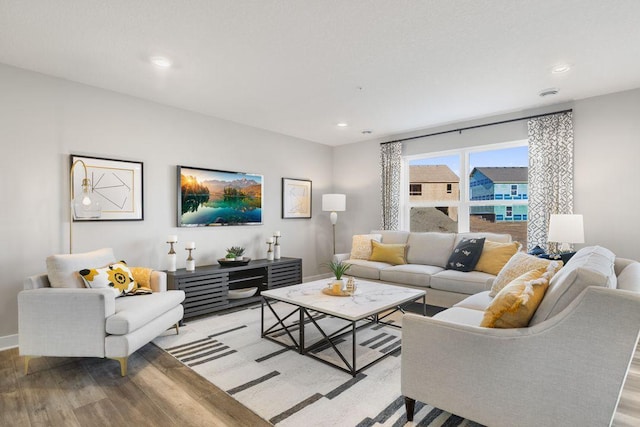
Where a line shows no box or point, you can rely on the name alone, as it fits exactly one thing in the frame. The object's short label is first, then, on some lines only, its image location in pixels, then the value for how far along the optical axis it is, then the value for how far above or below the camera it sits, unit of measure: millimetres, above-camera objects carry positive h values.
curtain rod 3868 +1183
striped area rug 1893 -1169
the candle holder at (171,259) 3721 -509
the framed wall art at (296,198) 5273 +260
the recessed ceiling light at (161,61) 2736 +1310
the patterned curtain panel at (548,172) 3766 +472
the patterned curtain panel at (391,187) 5270 +428
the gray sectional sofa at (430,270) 3580 -703
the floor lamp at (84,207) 2895 +69
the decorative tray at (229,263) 4113 -619
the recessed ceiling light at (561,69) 2885 +1290
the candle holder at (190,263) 3814 -579
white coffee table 2436 -728
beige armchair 2371 -807
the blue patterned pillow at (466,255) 3836 -512
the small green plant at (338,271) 3021 -534
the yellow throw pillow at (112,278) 2670 -538
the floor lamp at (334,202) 5375 +186
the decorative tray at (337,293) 2873 -708
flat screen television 4083 +224
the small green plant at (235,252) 4207 -501
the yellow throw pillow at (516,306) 1586 -463
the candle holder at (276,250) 4805 -538
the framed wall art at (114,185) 3291 +312
